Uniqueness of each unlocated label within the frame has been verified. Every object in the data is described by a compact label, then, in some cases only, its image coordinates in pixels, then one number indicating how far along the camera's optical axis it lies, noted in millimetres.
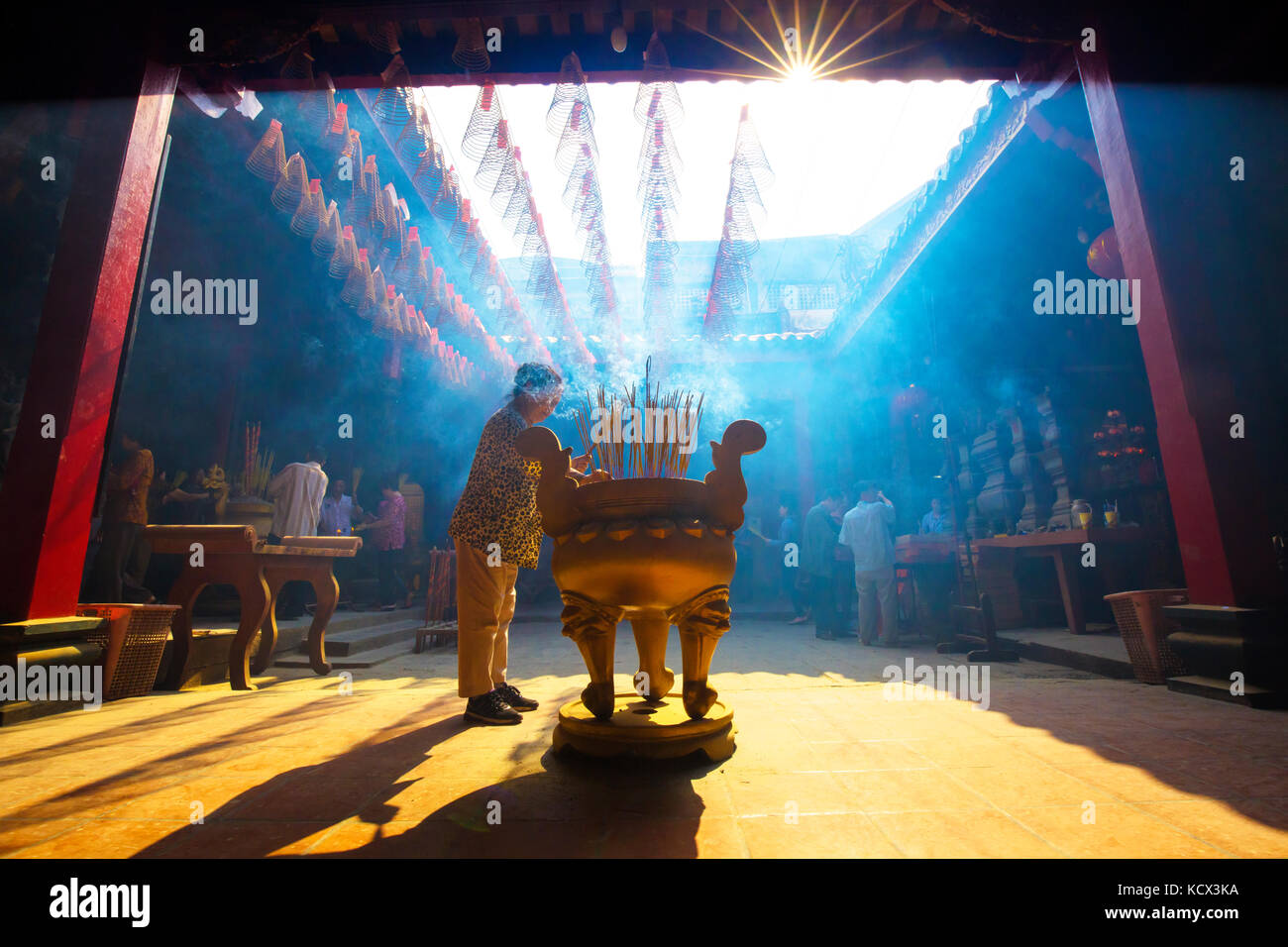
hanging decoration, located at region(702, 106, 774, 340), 4129
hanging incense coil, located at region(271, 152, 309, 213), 4195
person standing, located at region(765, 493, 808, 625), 8312
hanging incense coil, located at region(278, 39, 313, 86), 3744
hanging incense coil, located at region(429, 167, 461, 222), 4762
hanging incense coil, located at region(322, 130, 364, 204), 4418
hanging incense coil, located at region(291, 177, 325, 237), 4430
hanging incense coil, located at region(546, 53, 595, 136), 3799
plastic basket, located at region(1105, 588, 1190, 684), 3104
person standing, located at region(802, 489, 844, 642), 6648
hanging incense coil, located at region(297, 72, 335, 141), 3988
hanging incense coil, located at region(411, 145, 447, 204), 4410
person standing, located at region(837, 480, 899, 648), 5773
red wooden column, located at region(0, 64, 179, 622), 2902
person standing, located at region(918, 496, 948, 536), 7980
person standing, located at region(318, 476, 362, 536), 7754
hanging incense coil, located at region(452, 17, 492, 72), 3635
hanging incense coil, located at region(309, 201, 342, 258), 4690
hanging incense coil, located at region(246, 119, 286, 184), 3932
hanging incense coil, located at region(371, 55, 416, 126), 3779
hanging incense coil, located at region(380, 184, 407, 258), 5001
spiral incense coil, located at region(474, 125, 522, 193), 4137
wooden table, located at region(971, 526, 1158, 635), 4898
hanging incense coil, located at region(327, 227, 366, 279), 5023
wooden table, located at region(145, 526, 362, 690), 3498
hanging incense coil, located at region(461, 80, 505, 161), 3896
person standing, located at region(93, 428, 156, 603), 5797
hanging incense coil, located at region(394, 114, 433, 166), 4145
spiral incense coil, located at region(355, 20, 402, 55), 3673
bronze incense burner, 1813
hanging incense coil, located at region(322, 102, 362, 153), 4172
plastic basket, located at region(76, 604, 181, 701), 3094
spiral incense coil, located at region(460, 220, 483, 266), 5445
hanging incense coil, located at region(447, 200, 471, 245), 5180
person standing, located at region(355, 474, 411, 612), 8438
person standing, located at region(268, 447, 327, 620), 5574
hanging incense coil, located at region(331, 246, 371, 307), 5284
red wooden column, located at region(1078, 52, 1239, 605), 2900
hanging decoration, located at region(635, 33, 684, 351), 3879
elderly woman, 2586
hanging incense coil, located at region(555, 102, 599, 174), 3961
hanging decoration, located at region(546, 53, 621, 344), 3850
